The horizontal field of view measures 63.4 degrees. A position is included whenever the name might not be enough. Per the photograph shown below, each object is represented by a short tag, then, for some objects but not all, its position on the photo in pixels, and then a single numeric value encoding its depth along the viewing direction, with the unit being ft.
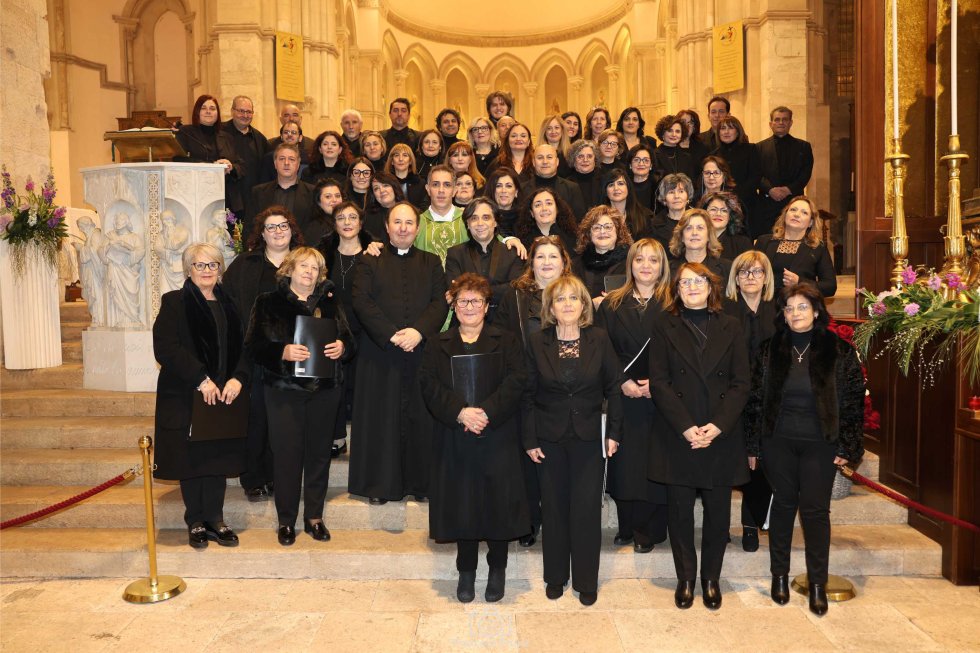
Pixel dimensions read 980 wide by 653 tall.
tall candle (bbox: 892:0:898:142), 15.26
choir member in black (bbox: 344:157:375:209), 19.94
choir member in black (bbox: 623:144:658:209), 21.03
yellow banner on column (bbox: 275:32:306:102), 41.16
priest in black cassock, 16.11
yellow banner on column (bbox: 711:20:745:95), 37.65
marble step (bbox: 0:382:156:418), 20.29
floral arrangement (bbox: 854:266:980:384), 14.03
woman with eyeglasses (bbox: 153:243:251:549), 14.75
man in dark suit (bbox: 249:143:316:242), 20.35
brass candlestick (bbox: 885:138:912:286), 16.87
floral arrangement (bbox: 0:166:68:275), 21.90
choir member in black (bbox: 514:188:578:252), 17.19
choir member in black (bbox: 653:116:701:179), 23.73
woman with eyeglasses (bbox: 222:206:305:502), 16.08
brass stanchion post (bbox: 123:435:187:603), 13.80
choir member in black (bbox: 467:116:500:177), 23.07
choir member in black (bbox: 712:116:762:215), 24.32
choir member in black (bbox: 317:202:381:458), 16.93
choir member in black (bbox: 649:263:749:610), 13.35
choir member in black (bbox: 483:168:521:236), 18.21
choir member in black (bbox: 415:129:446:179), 23.35
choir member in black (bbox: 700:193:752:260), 17.61
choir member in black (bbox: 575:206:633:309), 16.11
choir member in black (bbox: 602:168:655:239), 18.81
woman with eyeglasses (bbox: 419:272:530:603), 13.47
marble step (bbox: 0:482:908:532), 16.44
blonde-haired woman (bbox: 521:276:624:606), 13.52
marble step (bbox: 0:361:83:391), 21.95
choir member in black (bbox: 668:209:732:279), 15.61
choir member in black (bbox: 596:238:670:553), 14.55
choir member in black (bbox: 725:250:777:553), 14.83
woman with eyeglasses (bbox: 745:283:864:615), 13.33
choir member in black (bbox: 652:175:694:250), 18.30
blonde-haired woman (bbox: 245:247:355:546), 15.03
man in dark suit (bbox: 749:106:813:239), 24.50
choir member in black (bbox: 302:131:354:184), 21.88
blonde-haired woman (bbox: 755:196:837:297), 17.28
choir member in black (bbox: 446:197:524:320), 16.25
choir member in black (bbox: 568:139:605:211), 20.65
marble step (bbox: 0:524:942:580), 15.06
